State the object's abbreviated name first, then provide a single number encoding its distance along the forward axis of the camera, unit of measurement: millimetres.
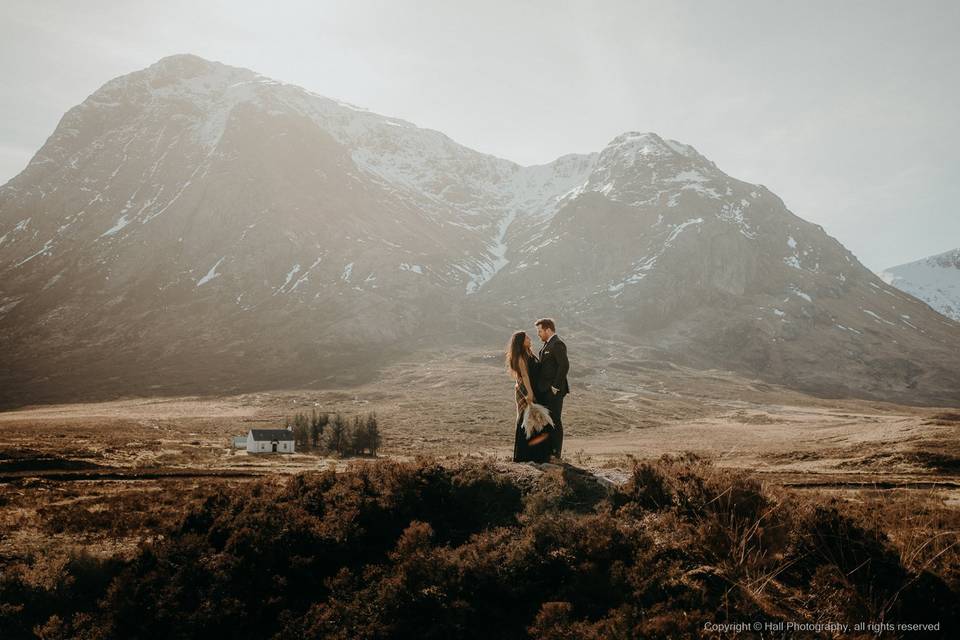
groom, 13742
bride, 13711
